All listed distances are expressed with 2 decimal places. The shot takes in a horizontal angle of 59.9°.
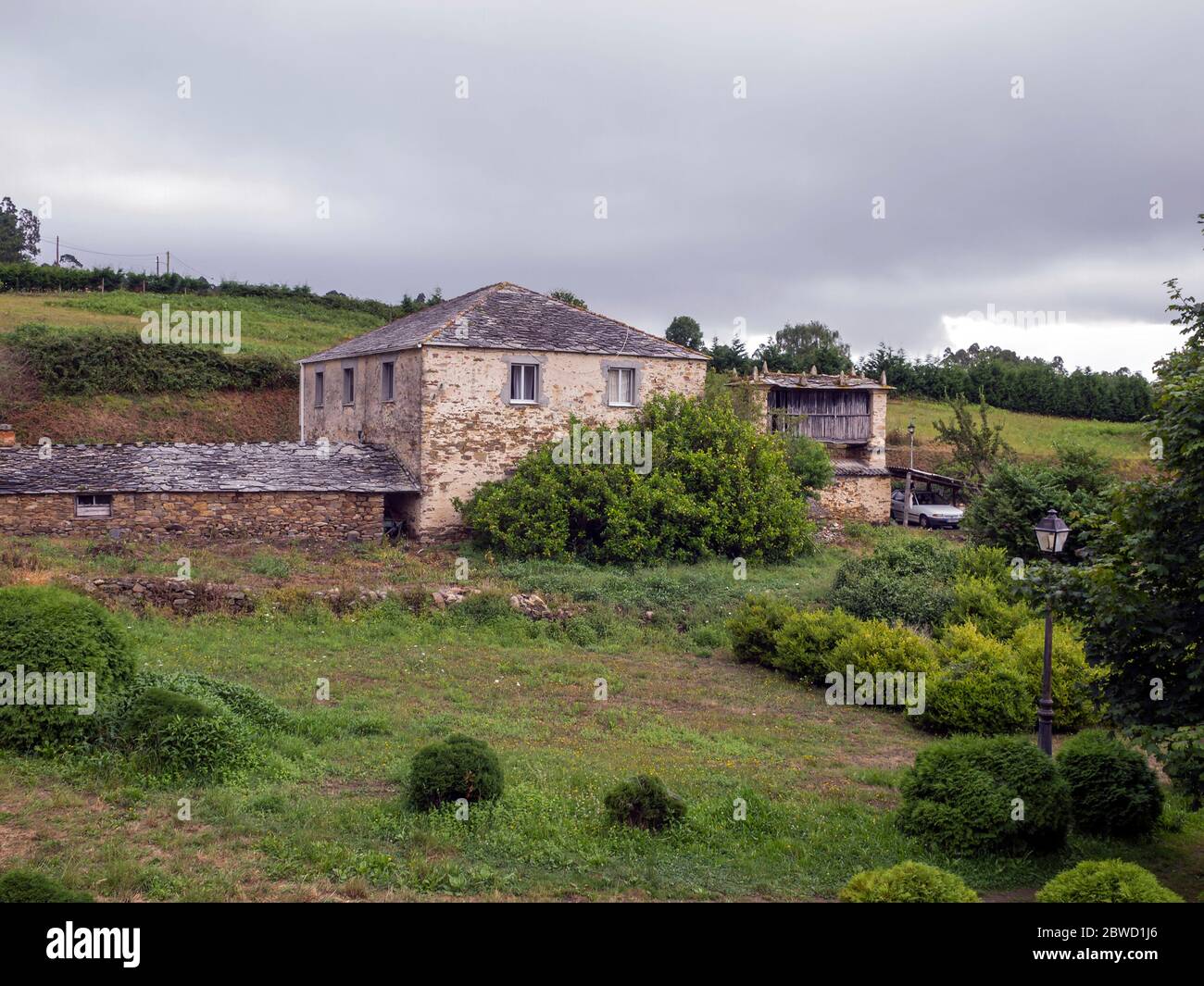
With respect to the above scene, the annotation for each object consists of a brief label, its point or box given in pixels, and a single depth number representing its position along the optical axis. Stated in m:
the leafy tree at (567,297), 50.77
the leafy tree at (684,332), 60.32
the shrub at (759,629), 18.95
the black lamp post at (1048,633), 11.95
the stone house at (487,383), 26.88
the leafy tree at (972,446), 34.81
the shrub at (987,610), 18.74
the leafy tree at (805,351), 54.00
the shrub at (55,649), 10.84
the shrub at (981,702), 15.04
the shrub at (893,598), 19.72
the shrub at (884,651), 16.77
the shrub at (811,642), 17.78
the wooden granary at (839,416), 37.62
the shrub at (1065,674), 15.62
